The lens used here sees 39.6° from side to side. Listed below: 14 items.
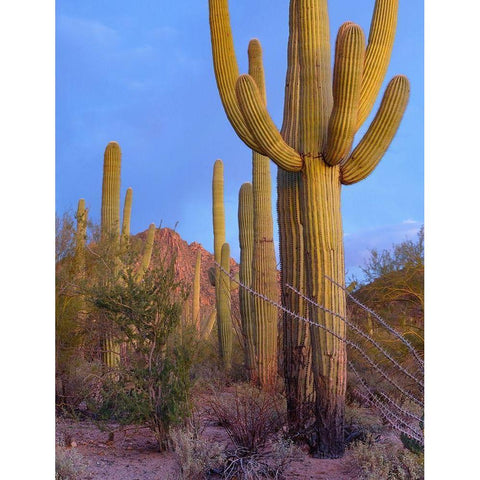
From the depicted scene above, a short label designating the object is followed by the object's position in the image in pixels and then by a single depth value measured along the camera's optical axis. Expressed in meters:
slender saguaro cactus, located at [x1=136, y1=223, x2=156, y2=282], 15.56
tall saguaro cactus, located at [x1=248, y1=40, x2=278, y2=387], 10.66
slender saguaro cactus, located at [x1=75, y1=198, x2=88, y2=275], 11.88
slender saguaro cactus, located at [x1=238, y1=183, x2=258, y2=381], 12.18
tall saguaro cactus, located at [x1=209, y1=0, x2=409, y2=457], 6.54
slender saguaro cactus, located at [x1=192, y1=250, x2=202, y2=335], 20.89
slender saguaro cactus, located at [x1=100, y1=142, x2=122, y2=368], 12.39
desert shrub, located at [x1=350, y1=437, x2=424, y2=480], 5.61
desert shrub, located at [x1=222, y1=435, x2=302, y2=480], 5.98
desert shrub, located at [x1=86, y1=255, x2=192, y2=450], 7.18
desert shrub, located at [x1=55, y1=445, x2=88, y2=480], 6.08
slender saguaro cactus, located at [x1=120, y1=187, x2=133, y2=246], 17.11
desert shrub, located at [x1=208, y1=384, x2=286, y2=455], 6.42
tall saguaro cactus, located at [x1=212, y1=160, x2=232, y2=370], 14.87
